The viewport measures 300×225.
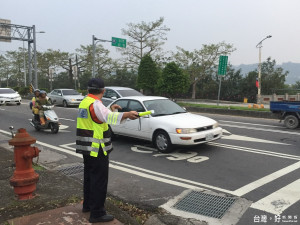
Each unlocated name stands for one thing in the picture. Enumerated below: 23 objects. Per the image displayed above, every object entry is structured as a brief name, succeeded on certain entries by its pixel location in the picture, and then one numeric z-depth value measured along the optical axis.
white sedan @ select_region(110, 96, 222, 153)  6.82
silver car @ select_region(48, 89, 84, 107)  21.48
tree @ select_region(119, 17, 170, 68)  37.94
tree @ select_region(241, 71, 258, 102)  38.94
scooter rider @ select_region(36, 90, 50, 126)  10.40
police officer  3.19
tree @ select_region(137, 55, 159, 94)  30.78
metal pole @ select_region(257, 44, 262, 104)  33.22
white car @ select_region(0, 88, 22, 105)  21.84
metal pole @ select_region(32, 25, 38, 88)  34.64
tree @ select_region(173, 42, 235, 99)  38.62
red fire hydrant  3.95
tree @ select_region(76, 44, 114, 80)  45.81
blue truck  10.73
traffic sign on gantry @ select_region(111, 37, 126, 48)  27.36
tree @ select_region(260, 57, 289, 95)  39.53
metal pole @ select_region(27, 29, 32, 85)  35.53
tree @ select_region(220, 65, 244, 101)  39.88
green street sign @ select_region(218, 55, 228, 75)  20.06
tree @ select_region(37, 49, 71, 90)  47.56
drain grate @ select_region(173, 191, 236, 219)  3.99
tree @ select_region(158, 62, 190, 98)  26.11
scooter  10.22
